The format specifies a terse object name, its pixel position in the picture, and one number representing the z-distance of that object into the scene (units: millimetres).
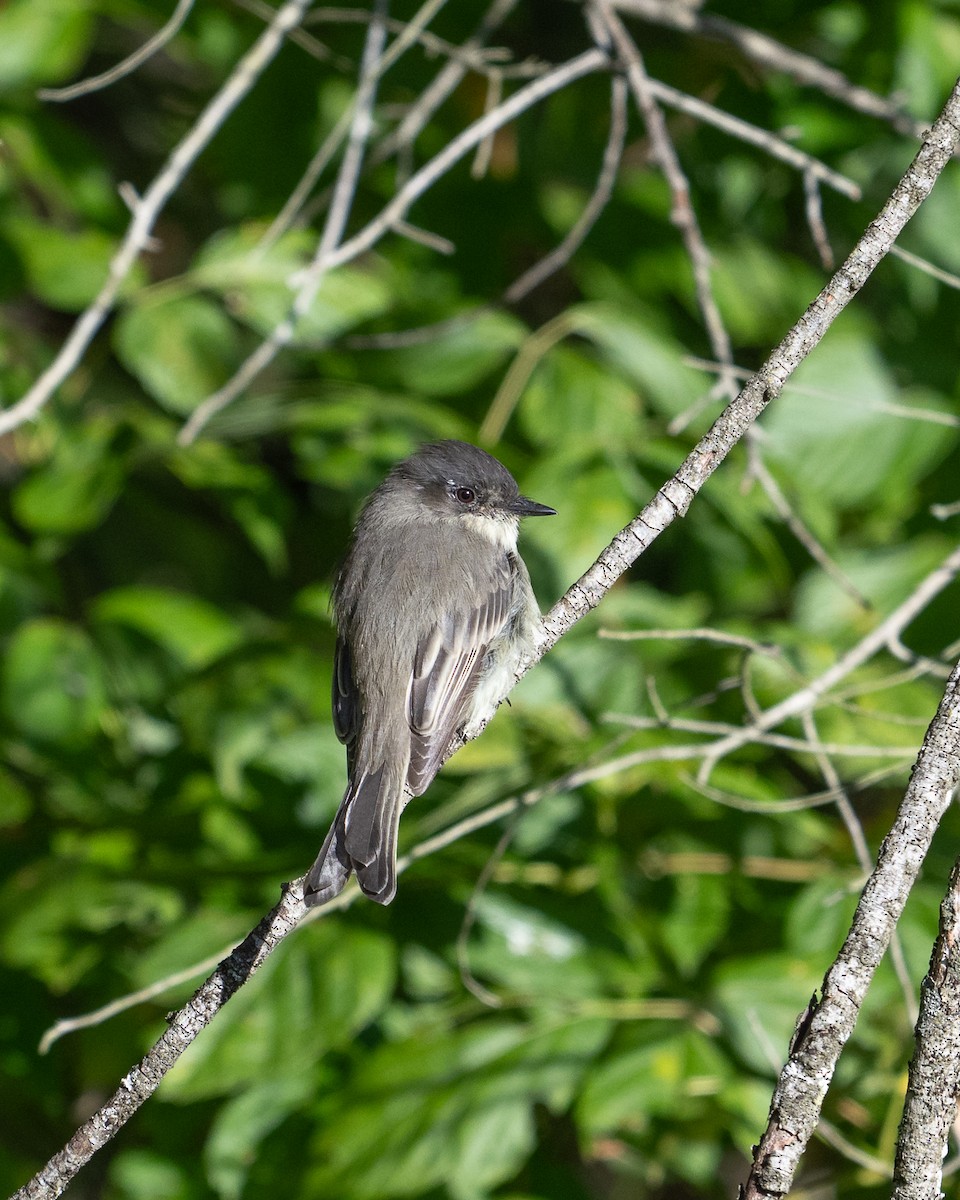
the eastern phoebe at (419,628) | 4980
